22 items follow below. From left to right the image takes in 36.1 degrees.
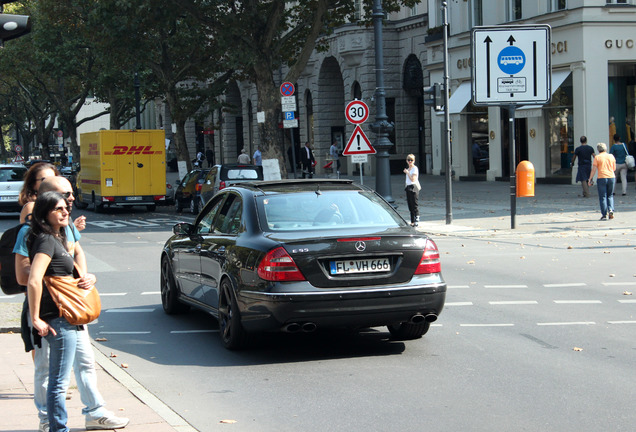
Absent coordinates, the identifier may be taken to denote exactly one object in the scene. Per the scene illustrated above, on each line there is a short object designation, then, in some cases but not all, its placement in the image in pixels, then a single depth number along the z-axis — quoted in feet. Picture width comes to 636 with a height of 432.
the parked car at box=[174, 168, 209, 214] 95.71
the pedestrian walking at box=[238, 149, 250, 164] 129.09
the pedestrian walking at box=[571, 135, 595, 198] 90.89
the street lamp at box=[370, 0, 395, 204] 80.07
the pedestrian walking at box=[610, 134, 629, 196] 88.89
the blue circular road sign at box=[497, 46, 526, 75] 72.28
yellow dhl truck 101.86
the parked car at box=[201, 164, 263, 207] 88.28
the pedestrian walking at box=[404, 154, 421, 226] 73.77
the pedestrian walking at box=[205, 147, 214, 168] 209.43
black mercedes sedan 25.89
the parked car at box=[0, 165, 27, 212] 100.17
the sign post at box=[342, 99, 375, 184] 76.28
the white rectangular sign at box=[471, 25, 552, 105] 72.08
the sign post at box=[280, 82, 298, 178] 90.92
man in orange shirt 70.28
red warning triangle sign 76.13
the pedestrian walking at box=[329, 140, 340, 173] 152.46
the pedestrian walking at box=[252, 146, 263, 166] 147.17
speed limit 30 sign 78.02
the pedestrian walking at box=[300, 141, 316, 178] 137.39
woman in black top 17.81
